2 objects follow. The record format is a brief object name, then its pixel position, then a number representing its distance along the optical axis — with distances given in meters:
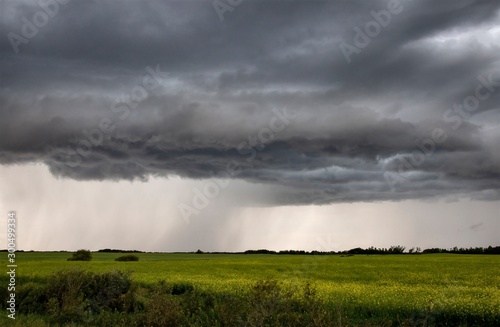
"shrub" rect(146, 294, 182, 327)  14.69
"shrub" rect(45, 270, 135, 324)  18.97
